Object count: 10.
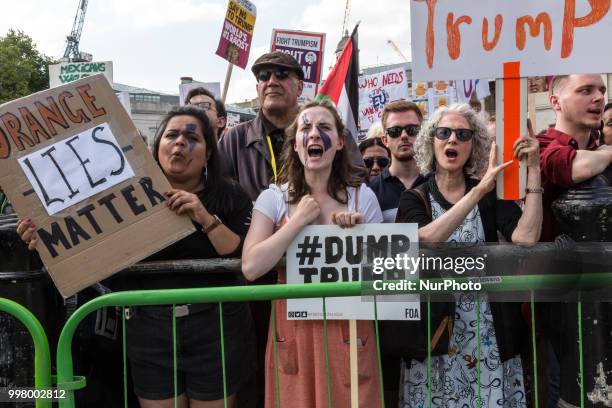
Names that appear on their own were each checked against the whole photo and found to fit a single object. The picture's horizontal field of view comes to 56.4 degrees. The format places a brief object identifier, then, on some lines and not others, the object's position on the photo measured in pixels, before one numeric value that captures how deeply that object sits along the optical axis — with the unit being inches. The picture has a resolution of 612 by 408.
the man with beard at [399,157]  131.0
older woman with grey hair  94.0
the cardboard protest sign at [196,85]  279.1
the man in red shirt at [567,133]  95.7
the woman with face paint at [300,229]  95.1
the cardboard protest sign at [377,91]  318.3
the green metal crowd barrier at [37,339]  87.6
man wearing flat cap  151.1
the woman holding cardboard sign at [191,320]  98.2
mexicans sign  300.2
